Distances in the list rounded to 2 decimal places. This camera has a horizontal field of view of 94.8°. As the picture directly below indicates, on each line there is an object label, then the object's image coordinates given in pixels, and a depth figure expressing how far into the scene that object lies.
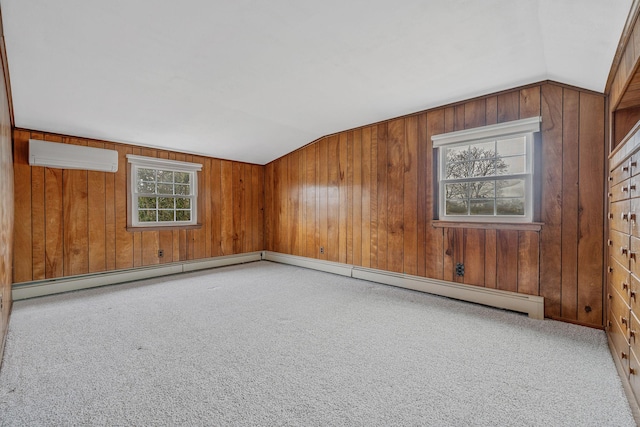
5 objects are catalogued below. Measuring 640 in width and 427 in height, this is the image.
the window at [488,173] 2.87
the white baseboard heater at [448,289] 2.80
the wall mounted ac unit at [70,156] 3.30
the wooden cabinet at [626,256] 1.47
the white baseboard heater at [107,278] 3.32
